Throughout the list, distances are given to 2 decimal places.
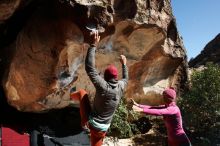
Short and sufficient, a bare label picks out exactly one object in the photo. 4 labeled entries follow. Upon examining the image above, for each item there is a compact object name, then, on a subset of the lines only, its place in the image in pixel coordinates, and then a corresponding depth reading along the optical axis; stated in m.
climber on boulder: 2.25
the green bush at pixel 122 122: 5.84
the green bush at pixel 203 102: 6.66
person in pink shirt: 2.56
